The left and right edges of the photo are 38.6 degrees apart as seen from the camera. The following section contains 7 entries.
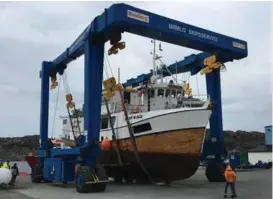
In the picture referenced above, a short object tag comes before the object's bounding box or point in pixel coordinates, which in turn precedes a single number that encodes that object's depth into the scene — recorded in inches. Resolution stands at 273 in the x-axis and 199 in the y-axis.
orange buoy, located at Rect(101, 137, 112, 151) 722.2
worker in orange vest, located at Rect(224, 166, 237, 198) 565.9
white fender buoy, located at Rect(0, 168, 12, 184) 743.7
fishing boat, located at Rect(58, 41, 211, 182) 708.0
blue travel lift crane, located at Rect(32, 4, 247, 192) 656.4
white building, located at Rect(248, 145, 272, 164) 1692.9
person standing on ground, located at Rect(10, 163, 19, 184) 813.5
